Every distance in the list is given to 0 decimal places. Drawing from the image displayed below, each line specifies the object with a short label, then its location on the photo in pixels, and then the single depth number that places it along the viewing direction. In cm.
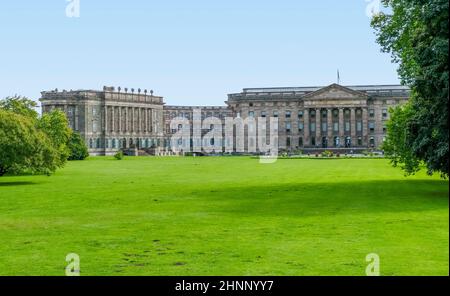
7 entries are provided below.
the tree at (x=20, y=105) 6975
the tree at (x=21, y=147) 4897
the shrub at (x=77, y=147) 10819
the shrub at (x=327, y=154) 11682
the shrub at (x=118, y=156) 11214
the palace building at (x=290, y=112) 16300
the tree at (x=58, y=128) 6302
